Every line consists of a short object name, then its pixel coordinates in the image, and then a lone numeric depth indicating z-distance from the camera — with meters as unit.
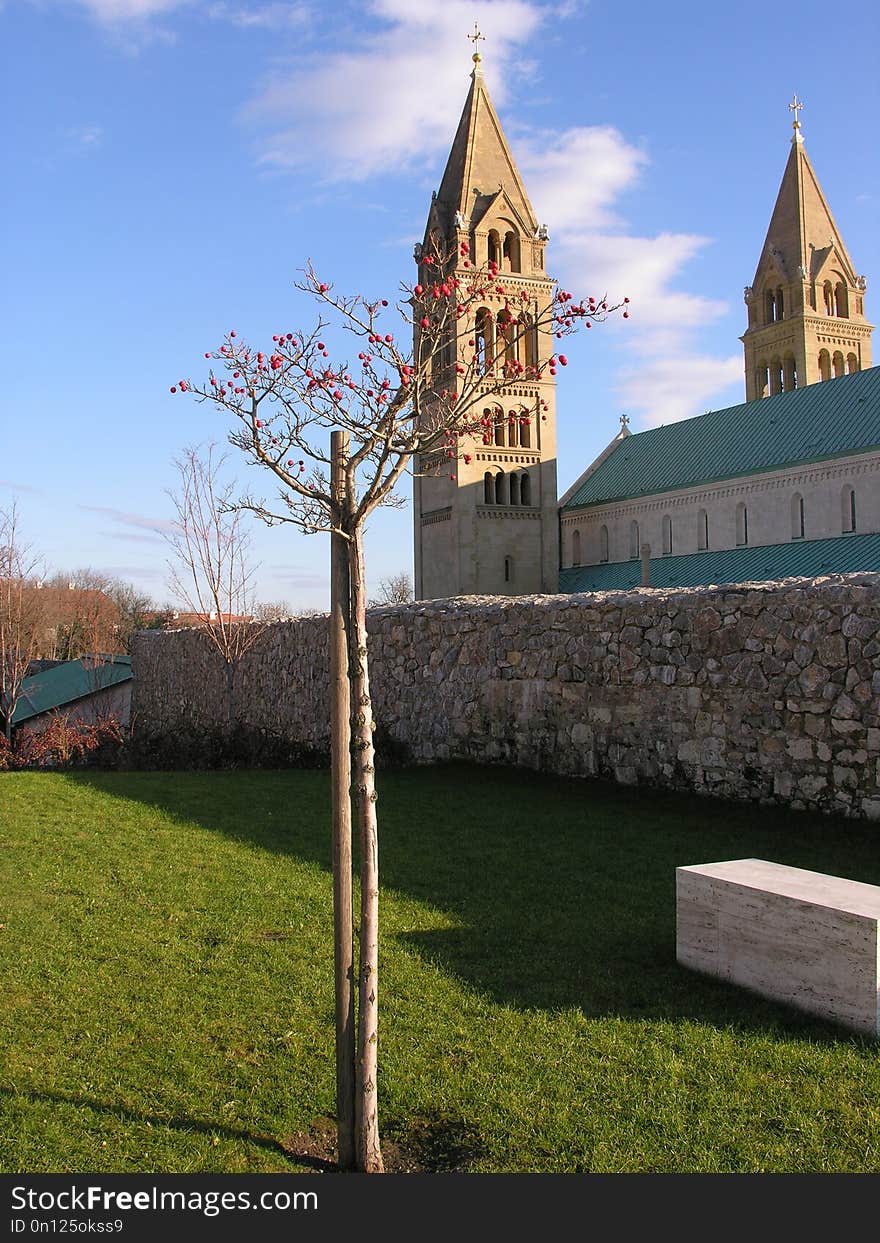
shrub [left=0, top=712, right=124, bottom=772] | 16.50
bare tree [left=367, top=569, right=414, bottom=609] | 73.12
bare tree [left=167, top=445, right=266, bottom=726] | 19.50
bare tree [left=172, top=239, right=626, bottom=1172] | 4.04
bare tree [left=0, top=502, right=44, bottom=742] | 21.53
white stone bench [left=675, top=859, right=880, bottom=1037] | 4.80
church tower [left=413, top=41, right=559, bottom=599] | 44.47
